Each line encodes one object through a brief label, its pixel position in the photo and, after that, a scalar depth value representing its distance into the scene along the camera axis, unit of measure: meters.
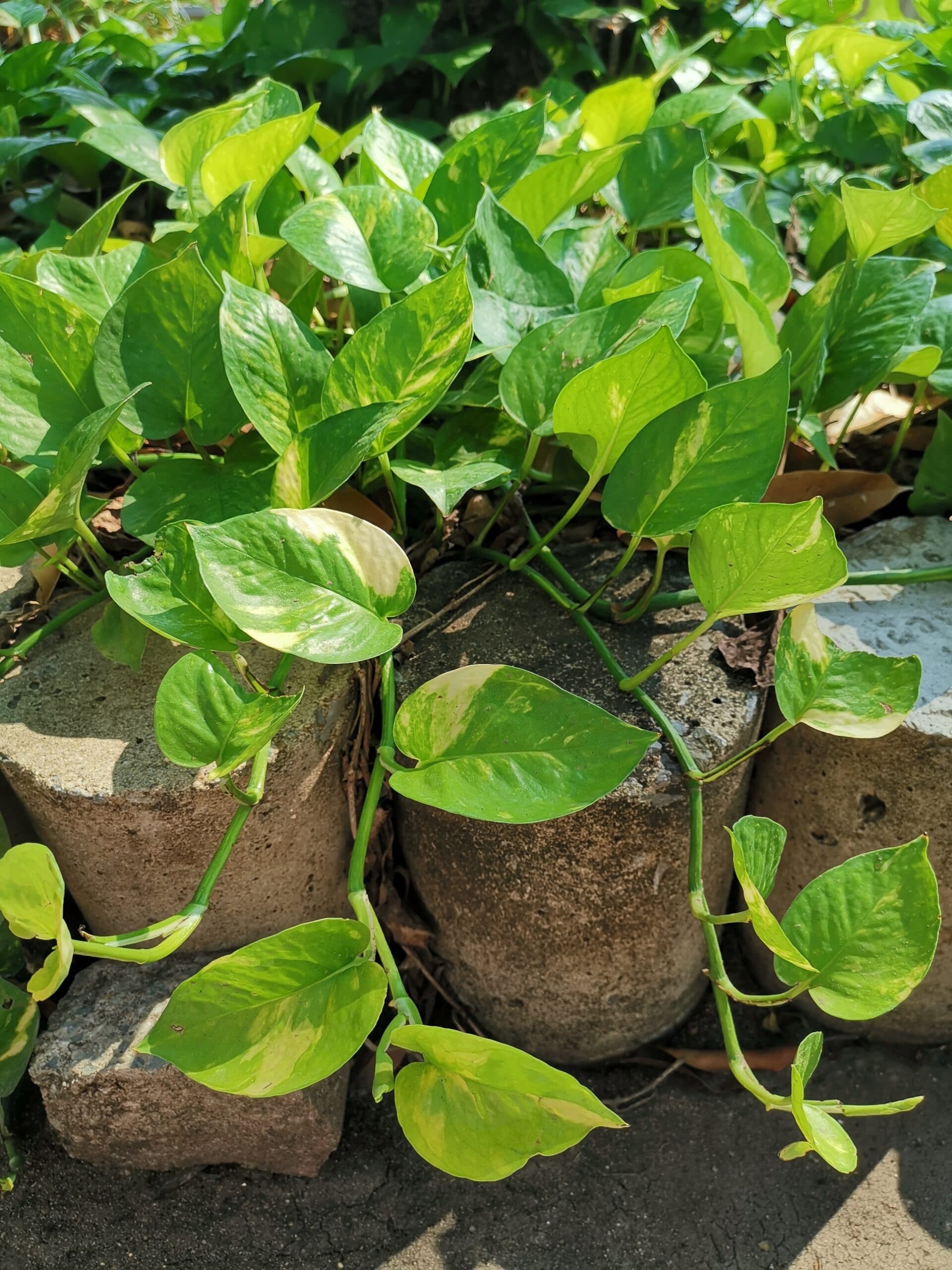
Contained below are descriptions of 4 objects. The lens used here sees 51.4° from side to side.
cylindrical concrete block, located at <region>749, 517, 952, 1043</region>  0.81
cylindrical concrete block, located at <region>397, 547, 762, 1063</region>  0.78
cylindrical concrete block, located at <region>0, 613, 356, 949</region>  0.76
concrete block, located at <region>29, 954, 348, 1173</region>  0.81
